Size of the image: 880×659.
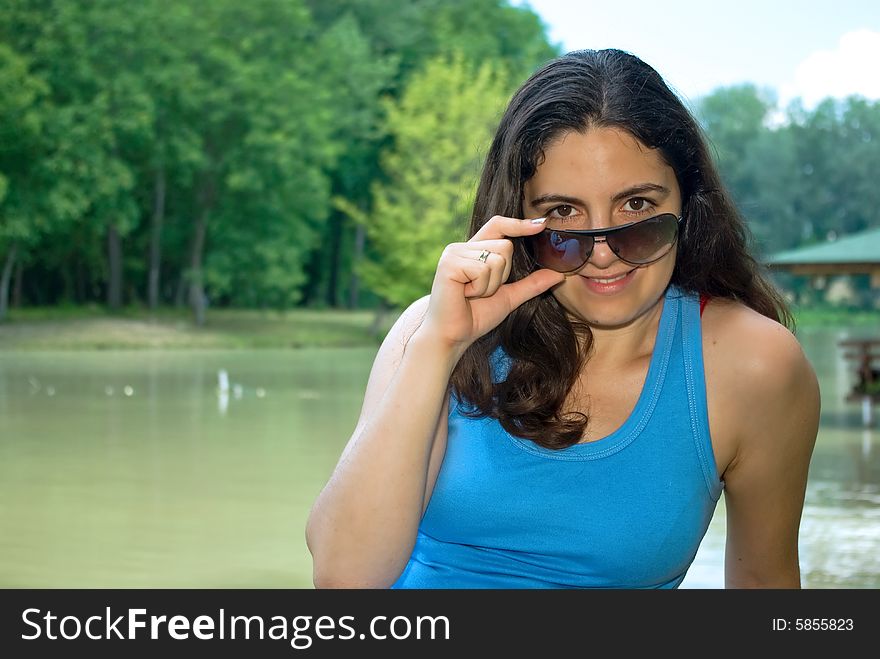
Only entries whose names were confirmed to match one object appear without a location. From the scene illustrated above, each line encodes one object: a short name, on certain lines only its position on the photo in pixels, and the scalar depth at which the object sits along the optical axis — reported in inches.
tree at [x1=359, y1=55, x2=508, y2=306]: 1300.4
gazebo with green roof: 575.2
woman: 68.8
